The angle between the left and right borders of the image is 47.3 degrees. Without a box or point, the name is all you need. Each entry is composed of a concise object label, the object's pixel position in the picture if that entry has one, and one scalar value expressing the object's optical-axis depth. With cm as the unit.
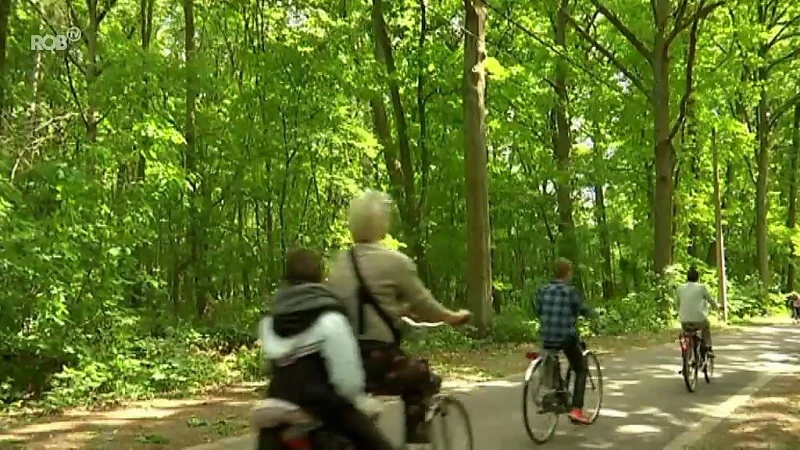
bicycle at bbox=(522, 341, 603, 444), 952
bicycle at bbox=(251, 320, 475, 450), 450
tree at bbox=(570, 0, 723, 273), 2891
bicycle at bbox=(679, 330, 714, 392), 1366
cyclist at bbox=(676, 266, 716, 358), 1417
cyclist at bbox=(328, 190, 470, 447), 577
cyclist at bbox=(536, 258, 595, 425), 979
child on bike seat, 445
